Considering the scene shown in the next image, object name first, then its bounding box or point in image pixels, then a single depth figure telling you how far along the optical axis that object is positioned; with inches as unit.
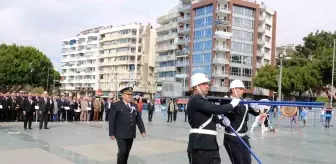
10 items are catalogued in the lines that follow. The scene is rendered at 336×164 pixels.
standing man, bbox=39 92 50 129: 688.4
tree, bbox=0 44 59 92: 2628.0
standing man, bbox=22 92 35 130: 693.6
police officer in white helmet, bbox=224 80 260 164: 257.0
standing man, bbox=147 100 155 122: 1083.3
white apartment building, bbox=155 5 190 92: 3083.2
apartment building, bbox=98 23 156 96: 3769.7
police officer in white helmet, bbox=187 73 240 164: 209.8
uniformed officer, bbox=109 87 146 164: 298.4
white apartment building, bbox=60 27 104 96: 4510.3
